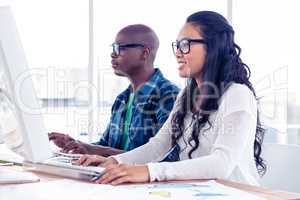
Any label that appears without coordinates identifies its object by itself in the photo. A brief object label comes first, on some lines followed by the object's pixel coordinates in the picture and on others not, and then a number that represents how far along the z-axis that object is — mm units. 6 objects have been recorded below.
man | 2553
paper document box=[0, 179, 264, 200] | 1667
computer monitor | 1728
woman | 1986
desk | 1696
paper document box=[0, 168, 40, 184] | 1840
